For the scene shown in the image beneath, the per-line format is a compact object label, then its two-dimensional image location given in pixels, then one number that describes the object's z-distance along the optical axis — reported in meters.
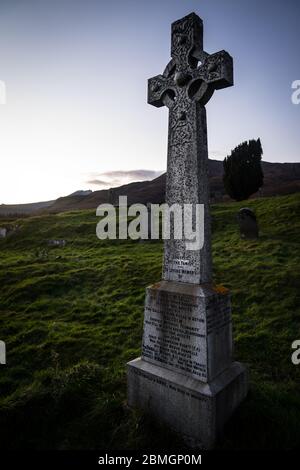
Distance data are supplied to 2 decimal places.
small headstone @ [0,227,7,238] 24.87
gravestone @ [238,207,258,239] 15.66
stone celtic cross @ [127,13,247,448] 4.04
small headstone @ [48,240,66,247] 20.78
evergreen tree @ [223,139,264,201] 36.00
